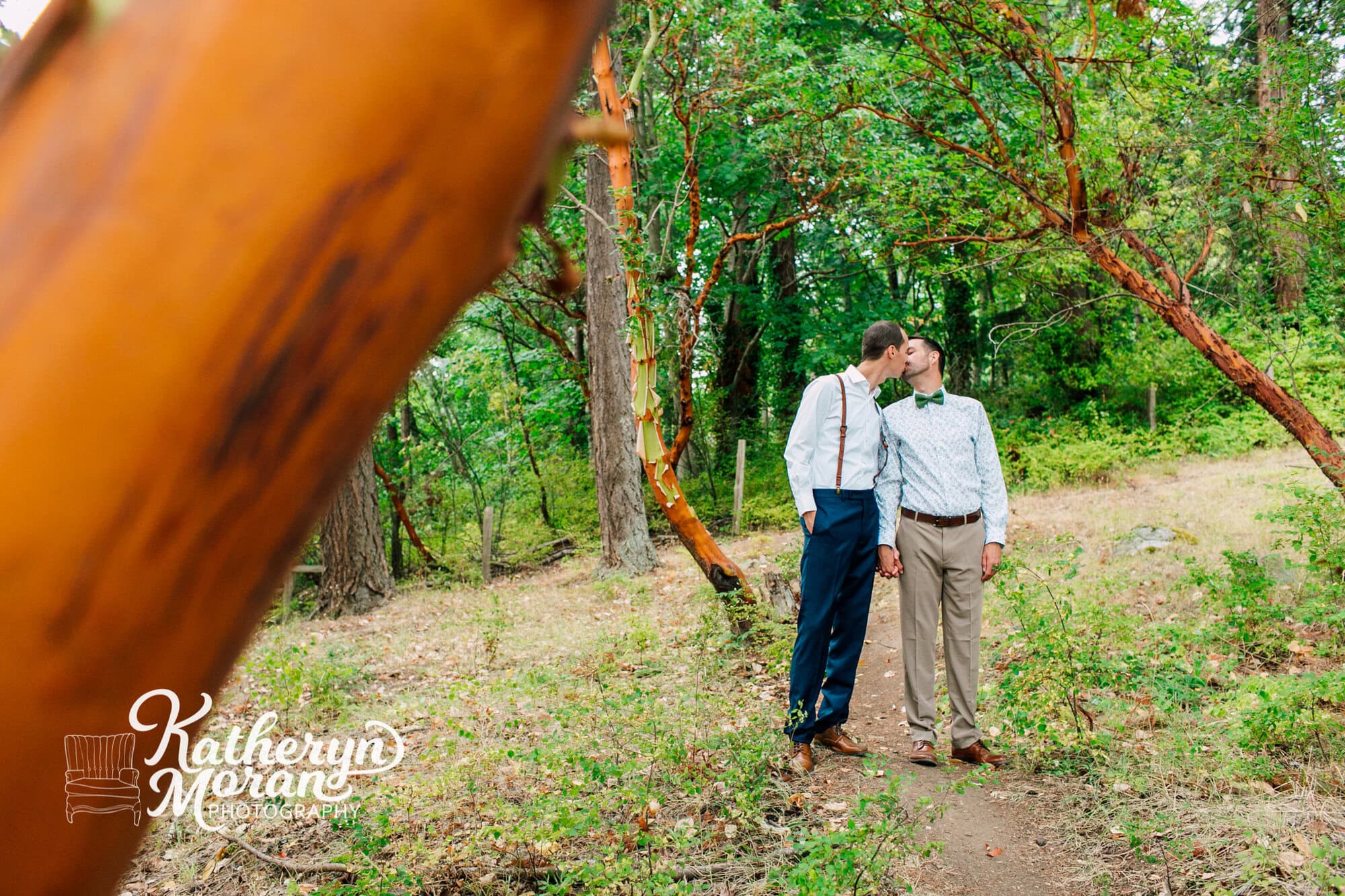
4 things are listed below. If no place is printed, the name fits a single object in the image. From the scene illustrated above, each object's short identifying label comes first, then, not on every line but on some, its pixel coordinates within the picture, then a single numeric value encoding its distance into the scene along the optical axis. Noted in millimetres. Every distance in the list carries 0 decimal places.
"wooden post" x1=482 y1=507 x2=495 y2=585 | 13031
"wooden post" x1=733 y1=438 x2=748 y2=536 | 14281
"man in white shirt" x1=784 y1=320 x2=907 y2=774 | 4375
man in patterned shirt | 4445
